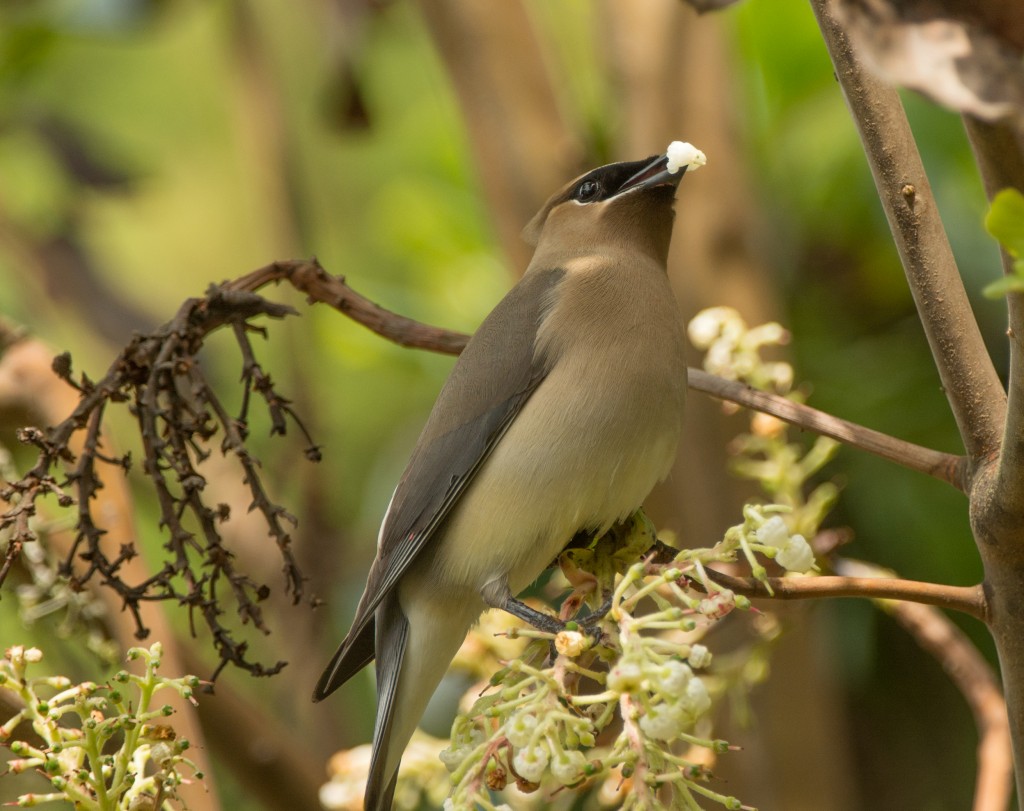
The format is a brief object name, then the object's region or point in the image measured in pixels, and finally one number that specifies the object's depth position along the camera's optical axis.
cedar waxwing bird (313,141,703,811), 3.29
